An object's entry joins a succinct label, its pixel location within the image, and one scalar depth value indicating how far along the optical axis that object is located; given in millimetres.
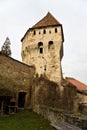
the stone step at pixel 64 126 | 4745
